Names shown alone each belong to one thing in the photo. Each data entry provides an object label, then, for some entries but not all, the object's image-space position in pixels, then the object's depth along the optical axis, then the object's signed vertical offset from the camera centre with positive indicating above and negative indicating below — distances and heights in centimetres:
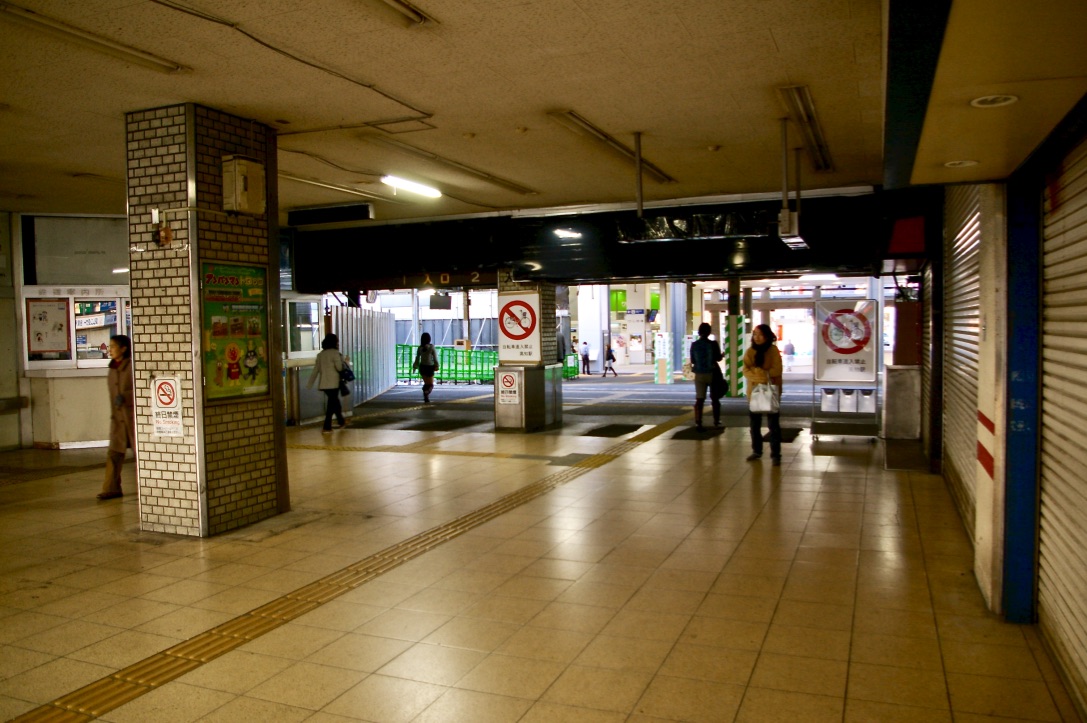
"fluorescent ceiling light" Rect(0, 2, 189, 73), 447 +180
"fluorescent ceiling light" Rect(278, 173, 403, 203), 925 +178
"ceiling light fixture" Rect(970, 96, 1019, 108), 302 +84
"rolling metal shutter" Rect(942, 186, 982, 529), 592 -15
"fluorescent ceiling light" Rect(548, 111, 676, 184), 693 +182
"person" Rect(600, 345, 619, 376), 2648 -110
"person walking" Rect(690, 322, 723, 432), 1213 -55
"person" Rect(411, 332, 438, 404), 1756 -74
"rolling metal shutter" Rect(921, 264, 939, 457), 889 -41
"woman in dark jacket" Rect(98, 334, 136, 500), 779 -72
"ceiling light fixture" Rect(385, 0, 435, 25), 448 +183
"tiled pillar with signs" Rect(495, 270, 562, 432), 1245 -41
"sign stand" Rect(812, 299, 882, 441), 1010 -38
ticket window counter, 1114 -36
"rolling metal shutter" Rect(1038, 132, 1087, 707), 347 -48
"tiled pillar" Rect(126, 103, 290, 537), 632 +16
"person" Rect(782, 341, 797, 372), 2986 -100
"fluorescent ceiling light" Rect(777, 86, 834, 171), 632 +181
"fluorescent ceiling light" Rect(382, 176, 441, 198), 933 +175
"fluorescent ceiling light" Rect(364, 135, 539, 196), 771 +181
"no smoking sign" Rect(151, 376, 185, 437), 639 -59
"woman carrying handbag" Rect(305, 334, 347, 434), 1265 -67
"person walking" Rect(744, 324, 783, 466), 909 -46
